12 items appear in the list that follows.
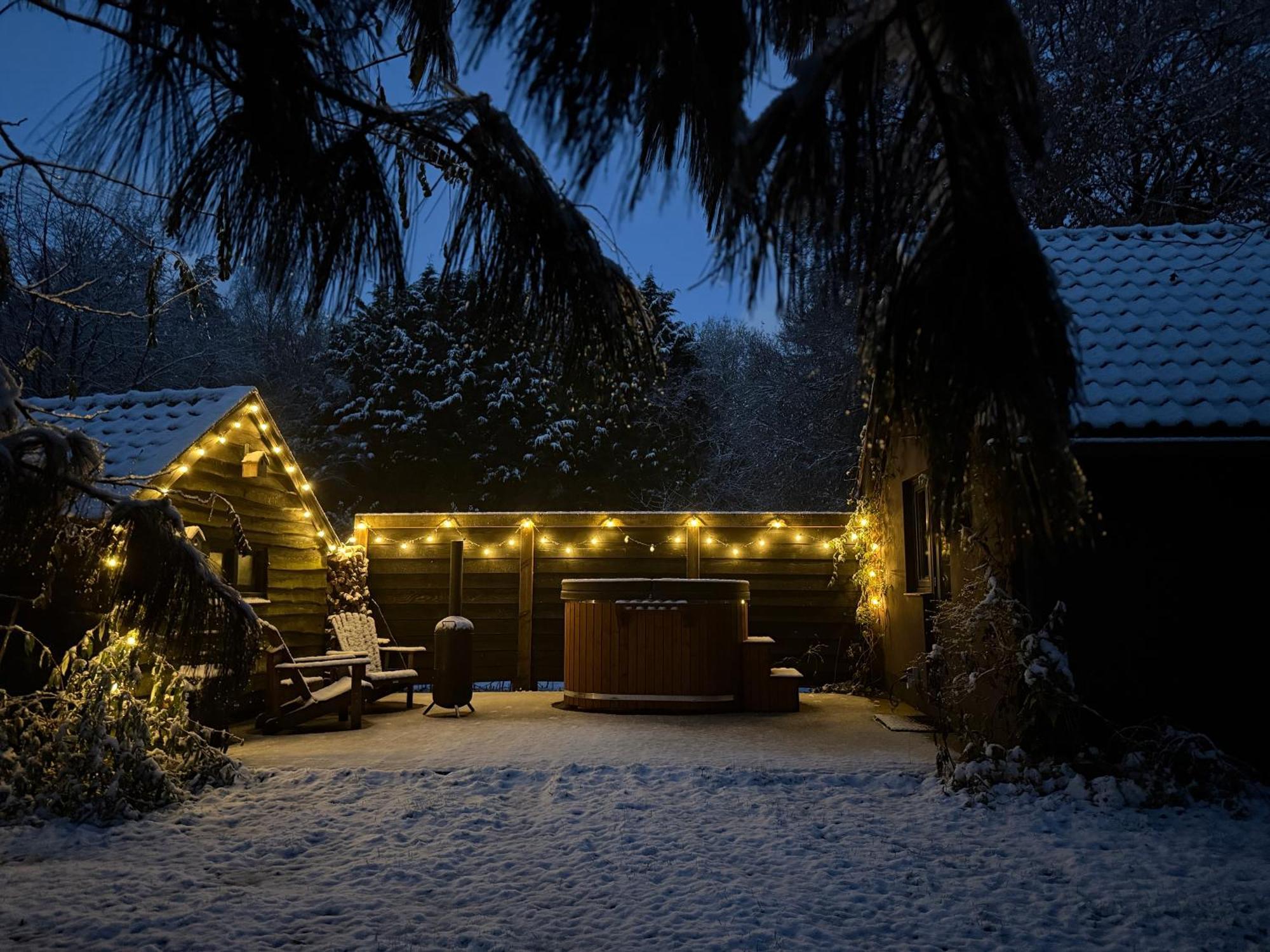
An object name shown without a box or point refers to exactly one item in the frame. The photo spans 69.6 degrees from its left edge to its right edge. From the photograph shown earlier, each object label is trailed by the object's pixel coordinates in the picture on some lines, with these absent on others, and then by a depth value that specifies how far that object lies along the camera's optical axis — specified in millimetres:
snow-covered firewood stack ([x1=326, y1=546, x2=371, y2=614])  10102
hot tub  8336
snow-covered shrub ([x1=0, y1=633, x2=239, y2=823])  4648
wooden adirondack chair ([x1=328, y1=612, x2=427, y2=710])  8594
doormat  7105
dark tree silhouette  1565
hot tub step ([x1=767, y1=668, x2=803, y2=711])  8398
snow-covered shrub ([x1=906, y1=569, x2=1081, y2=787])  5141
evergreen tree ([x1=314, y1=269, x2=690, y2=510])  19984
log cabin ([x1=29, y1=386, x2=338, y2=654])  7141
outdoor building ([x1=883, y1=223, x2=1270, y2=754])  5293
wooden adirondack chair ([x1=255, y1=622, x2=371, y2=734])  7355
